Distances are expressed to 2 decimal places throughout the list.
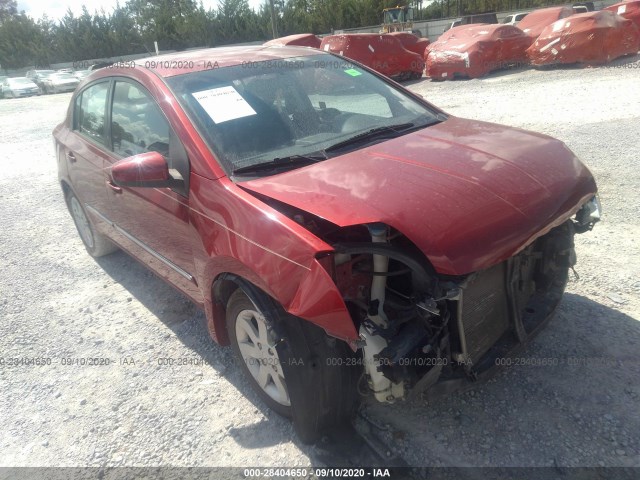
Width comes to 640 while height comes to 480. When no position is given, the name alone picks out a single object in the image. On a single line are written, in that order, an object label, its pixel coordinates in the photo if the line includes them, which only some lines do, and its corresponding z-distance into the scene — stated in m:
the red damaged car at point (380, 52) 14.20
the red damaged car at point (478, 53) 13.38
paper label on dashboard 2.58
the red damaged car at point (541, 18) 16.01
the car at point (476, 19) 22.82
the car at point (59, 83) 27.14
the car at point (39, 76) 28.59
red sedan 1.90
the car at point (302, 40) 15.56
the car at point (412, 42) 15.22
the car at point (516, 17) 23.81
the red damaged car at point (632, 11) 13.93
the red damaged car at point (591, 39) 12.27
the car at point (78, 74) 28.49
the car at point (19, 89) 27.23
